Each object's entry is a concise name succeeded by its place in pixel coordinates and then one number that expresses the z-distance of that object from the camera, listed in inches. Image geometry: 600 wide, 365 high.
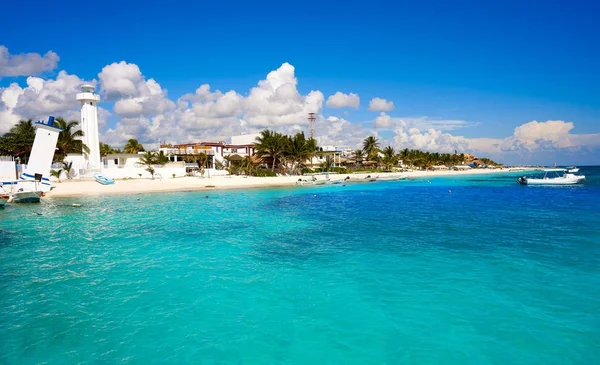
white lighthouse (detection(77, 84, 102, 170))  1919.3
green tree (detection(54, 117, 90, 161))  1829.5
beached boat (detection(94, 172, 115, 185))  1724.9
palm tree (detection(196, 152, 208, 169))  2400.3
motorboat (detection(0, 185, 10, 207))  1088.2
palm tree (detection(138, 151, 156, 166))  2090.3
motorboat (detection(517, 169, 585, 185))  2235.5
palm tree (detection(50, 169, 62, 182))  1751.1
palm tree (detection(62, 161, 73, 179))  1817.2
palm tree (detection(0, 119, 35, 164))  1776.6
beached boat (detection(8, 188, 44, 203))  1186.6
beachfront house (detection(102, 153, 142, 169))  2153.1
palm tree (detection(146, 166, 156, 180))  2028.7
